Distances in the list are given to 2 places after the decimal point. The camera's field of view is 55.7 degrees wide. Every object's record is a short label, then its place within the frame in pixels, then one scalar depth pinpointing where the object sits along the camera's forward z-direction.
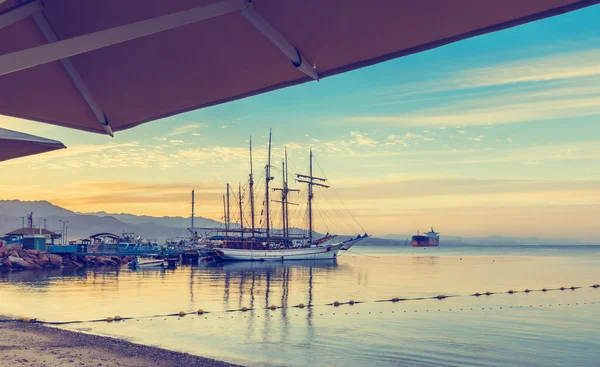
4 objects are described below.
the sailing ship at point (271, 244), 83.94
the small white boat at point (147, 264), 65.69
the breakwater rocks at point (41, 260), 57.97
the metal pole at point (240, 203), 91.38
